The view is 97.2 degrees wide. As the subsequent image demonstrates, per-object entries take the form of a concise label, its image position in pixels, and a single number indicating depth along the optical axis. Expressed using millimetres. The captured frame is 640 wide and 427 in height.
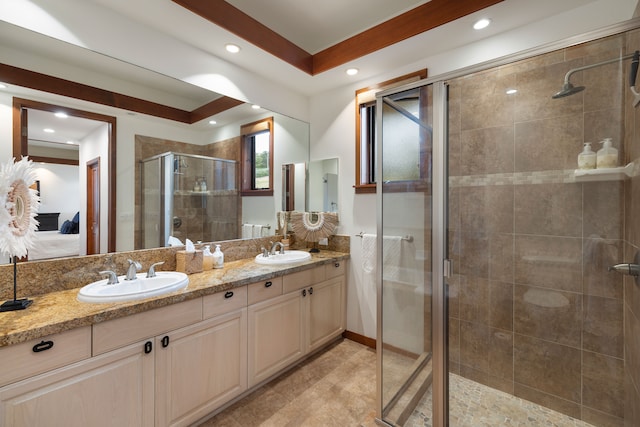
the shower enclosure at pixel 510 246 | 1501
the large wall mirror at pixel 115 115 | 1439
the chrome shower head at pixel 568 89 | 1569
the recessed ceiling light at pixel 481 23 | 1801
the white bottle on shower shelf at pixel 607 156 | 1480
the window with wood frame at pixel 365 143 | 2639
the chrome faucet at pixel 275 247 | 2538
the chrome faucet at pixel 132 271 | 1622
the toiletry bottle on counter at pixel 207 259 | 2012
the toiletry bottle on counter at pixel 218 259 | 2084
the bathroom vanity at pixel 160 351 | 1114
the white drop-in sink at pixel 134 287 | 1350
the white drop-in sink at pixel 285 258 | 2227
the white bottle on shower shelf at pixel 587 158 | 1560
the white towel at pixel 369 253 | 2551
